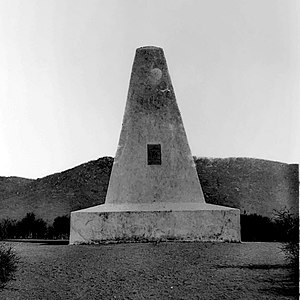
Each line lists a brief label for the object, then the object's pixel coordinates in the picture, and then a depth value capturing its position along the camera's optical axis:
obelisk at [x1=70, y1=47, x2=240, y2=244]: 8.53
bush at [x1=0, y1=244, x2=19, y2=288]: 6.49
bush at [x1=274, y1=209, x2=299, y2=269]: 6.95
